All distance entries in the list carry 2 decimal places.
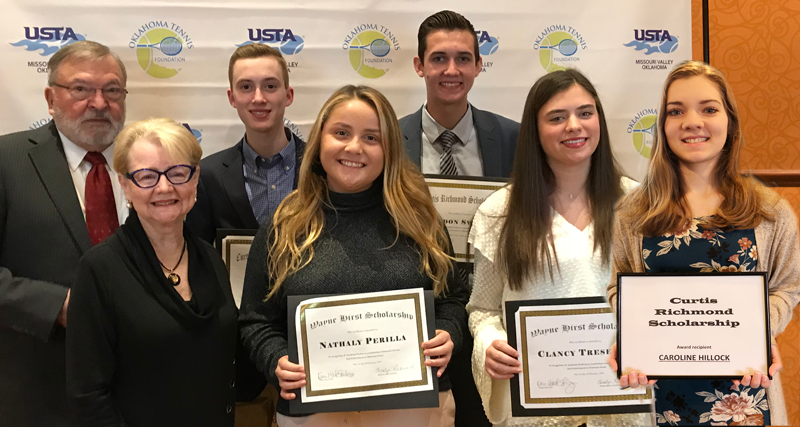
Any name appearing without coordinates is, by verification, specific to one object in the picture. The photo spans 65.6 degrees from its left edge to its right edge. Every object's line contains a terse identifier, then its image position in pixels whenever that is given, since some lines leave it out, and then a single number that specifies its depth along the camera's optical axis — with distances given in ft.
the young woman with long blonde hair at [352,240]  6.88
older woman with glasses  6.28
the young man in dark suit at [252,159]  9.38
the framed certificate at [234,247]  9.00
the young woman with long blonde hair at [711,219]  5.01
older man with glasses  7.59
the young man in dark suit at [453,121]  9.84
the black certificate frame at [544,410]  6.28
